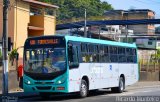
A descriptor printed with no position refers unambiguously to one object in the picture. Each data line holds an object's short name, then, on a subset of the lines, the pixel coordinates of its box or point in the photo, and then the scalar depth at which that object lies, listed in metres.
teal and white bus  20.88
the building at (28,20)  37.66
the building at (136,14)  104.24
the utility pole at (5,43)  22.61
